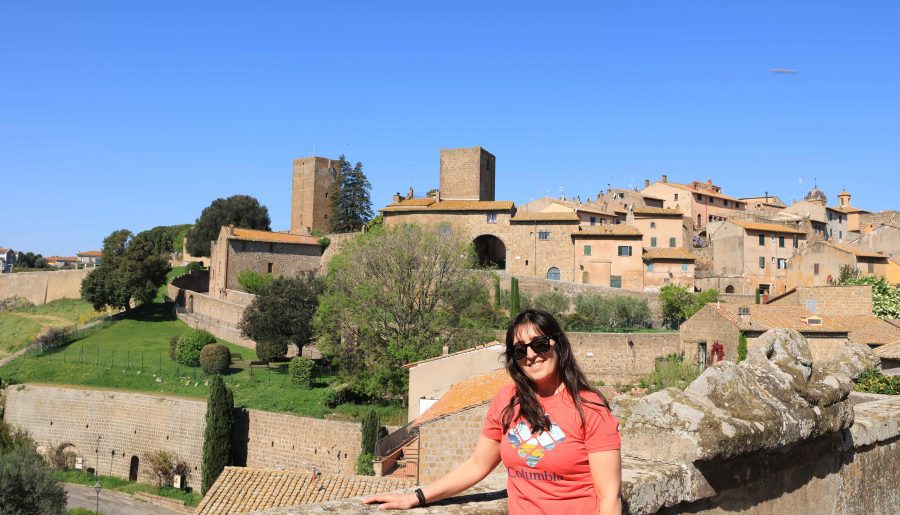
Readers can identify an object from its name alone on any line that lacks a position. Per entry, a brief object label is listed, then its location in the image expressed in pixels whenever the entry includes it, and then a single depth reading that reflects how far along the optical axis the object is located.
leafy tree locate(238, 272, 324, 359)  40.19
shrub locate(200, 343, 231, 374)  37.81
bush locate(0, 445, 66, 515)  22.00
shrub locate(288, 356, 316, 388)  35.50
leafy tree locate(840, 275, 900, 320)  36.78
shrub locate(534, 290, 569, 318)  44.67
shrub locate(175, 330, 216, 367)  39.62
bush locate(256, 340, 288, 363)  39.59
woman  2.55
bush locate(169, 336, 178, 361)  40.87
